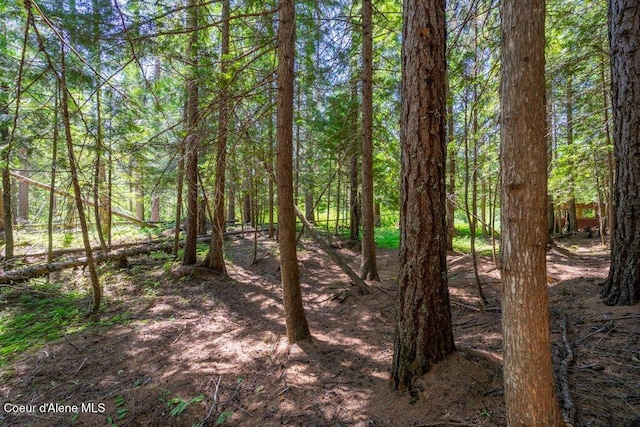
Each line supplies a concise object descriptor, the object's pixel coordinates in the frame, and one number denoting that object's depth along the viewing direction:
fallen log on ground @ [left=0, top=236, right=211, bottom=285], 6.85
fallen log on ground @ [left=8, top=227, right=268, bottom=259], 8.73
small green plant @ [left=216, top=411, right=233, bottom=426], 2.95
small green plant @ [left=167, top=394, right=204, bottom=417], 3.14
